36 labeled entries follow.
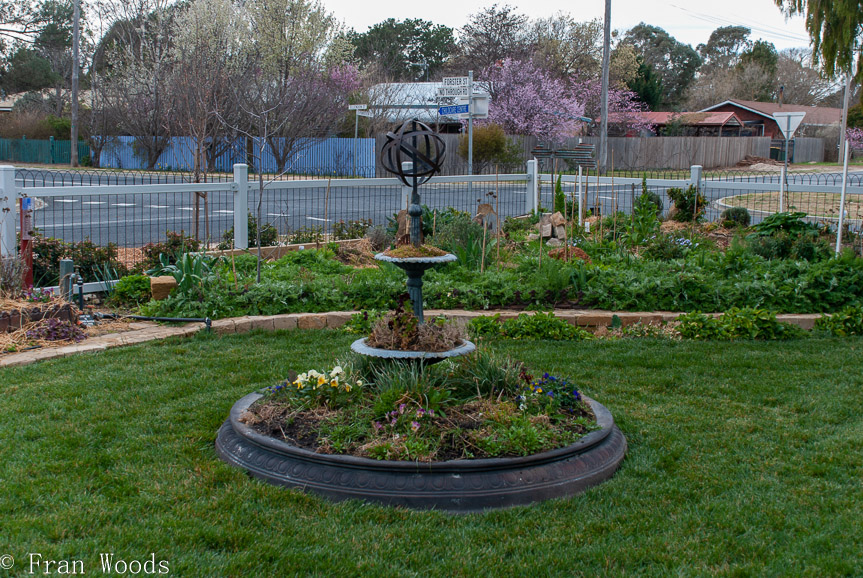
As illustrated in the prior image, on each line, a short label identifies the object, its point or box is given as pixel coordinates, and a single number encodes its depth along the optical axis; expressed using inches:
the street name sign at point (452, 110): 727.0
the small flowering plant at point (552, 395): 163.8
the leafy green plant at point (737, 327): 264.4
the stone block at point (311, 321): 274.2
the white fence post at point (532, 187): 525.0
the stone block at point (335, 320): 276.4
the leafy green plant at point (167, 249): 323.9
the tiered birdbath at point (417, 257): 161.9
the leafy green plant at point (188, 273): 275.7
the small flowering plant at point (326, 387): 162.7
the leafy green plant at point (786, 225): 380.6
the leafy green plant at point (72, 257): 292.4
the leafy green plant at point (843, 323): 270.8
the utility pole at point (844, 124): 1474.9
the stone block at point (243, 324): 265.7
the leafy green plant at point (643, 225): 397.1
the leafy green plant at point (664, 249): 358.6
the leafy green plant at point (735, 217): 495.5
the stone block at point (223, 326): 261.0
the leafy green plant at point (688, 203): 501.0
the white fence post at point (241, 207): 357.7
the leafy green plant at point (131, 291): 288.8
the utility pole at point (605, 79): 1074.7
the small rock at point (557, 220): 430.3
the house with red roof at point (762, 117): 2070.6
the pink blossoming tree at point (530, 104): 1471.5
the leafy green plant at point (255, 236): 381.7
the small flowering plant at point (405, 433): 141.9
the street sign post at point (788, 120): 510.3
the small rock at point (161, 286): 281.3
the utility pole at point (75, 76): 1165.1
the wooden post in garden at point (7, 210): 266.5
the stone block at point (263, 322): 269.3
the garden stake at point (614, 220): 407.1
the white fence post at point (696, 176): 495.8
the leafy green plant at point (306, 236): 408.9
